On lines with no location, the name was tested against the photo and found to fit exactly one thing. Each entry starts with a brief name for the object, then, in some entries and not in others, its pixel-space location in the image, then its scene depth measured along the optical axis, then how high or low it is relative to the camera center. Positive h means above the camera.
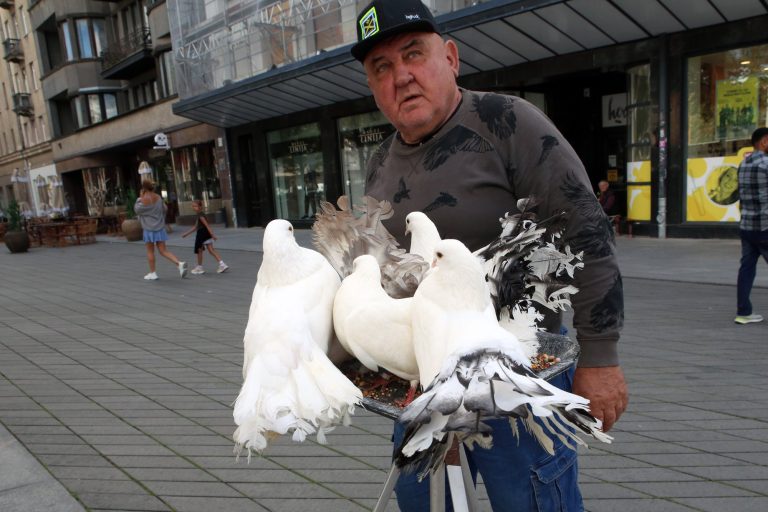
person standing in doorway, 10.54 -0.78
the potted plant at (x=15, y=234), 17.38 -0.85
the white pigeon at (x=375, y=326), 1.24 -0.35
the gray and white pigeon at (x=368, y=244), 1.37 -0.18
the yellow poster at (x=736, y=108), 8.78 +0.63
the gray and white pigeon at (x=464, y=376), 0.94 -0.39
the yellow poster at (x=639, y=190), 9.98 -0.67
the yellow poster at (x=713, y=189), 8.96 -0.71
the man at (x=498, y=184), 1.50 -0.05
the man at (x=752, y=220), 4.81 -0.70
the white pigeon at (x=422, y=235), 1.40 -0.17
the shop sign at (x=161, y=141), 18.83 +1.94
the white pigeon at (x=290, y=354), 1.10 -0.38
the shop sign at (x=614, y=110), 12.20 +1.08
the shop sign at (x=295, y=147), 15.56 +1.12
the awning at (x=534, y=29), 8.37 +2.31
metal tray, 1.19 -0.51
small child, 9.78 -0.92
